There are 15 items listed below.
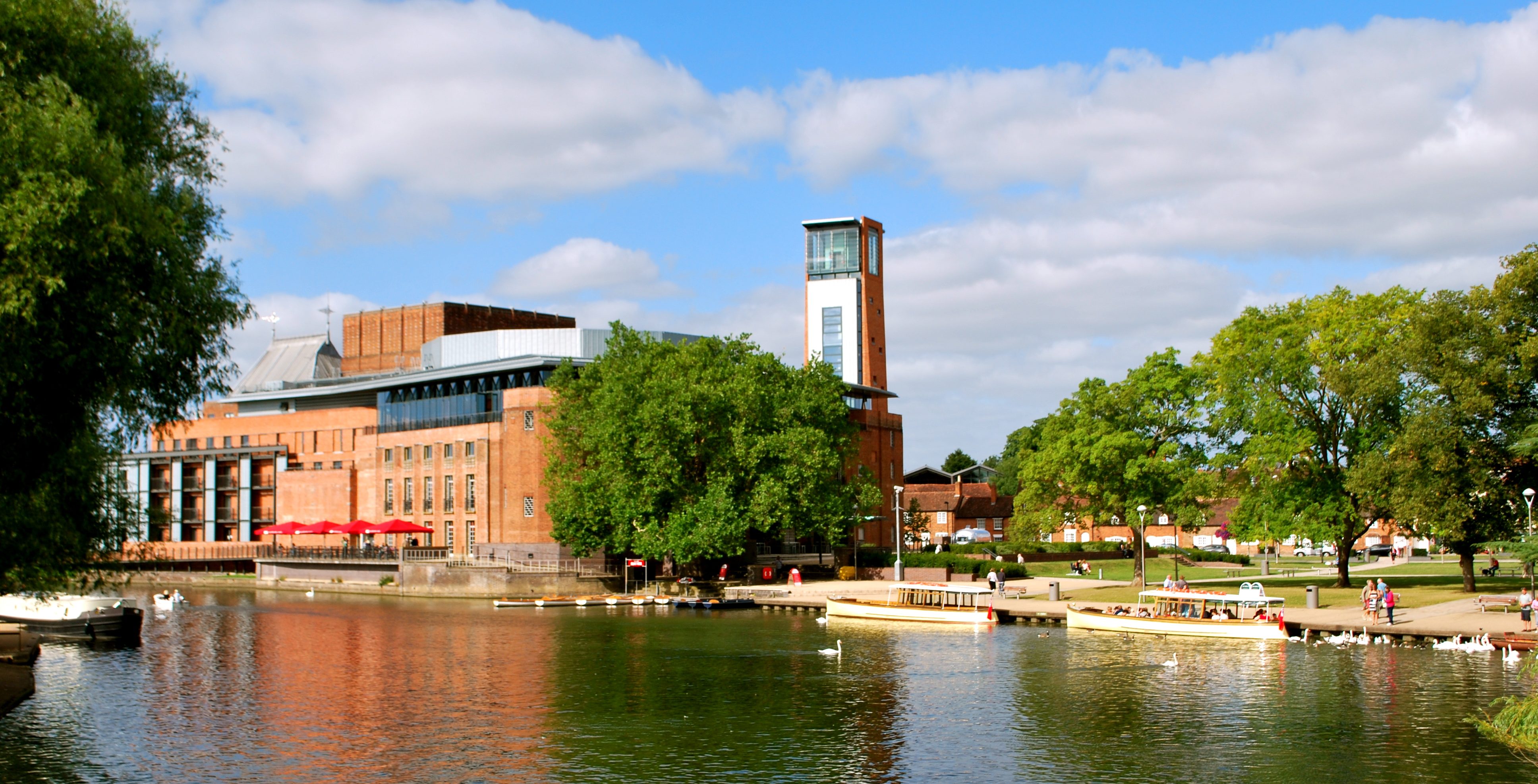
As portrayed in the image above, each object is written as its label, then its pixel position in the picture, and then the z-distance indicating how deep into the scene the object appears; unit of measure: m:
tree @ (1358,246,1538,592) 53.47
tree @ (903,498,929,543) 119.75
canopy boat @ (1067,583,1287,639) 51.53
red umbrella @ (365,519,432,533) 90.62
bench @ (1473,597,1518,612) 53.38
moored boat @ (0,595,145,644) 55.66
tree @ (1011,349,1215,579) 71.94
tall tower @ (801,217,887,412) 141.00
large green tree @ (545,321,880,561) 76.50
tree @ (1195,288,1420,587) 61.47
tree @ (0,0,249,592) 22.03
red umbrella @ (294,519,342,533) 94.59
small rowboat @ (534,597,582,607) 74.69
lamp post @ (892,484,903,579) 78.50
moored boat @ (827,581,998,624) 59.50
